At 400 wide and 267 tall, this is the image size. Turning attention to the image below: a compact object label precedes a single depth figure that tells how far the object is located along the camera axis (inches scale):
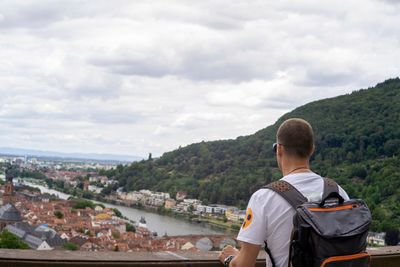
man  63.6
